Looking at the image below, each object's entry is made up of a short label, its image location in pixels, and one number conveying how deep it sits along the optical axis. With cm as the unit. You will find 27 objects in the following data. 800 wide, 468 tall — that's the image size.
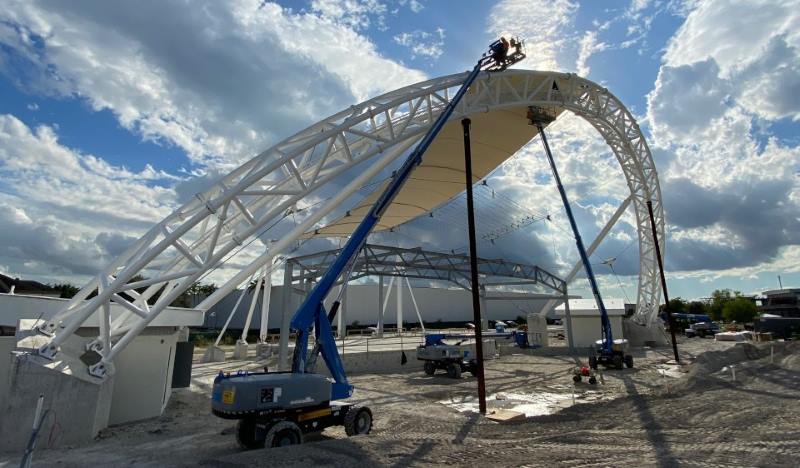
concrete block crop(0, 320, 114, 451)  1036
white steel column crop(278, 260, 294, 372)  2273
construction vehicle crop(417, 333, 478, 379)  2470
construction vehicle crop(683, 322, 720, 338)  5590
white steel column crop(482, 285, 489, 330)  4101
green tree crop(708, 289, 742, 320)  10150
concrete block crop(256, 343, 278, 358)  3362
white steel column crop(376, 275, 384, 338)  4970
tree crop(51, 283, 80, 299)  6777
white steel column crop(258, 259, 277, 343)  3844
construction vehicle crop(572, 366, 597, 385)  2120
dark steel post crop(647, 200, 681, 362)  2895
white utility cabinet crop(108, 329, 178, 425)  1426
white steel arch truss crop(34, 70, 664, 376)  1260
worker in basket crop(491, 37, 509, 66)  1883
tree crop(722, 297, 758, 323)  8950
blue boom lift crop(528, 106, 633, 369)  2600
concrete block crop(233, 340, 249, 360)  3447
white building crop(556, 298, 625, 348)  4041
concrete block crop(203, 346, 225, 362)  3200
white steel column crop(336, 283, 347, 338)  4066
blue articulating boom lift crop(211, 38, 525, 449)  998
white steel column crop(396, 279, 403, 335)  5368
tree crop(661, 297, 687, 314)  11206
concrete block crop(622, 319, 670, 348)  4284
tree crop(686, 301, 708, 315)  10729
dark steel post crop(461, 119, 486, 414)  1455
